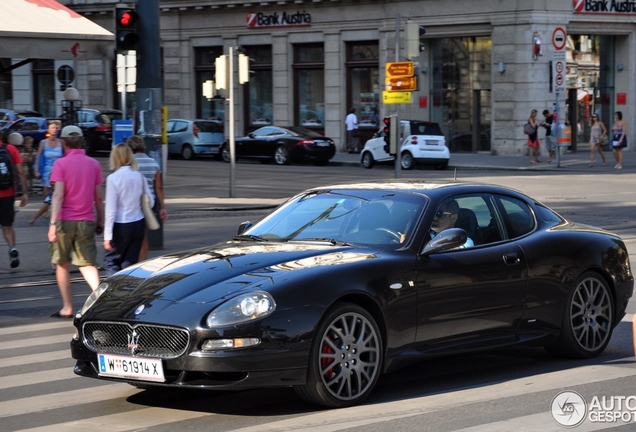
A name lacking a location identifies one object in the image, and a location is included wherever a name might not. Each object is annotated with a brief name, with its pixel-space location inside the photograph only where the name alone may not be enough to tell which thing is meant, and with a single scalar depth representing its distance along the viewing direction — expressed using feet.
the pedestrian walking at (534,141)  120.37
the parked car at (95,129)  132.16
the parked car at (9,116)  125.94
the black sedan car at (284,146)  126.21
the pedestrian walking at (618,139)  109.50
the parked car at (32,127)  124.36
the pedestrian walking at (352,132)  142.72
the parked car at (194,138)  136.26
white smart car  115.65
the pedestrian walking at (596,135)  116.84
